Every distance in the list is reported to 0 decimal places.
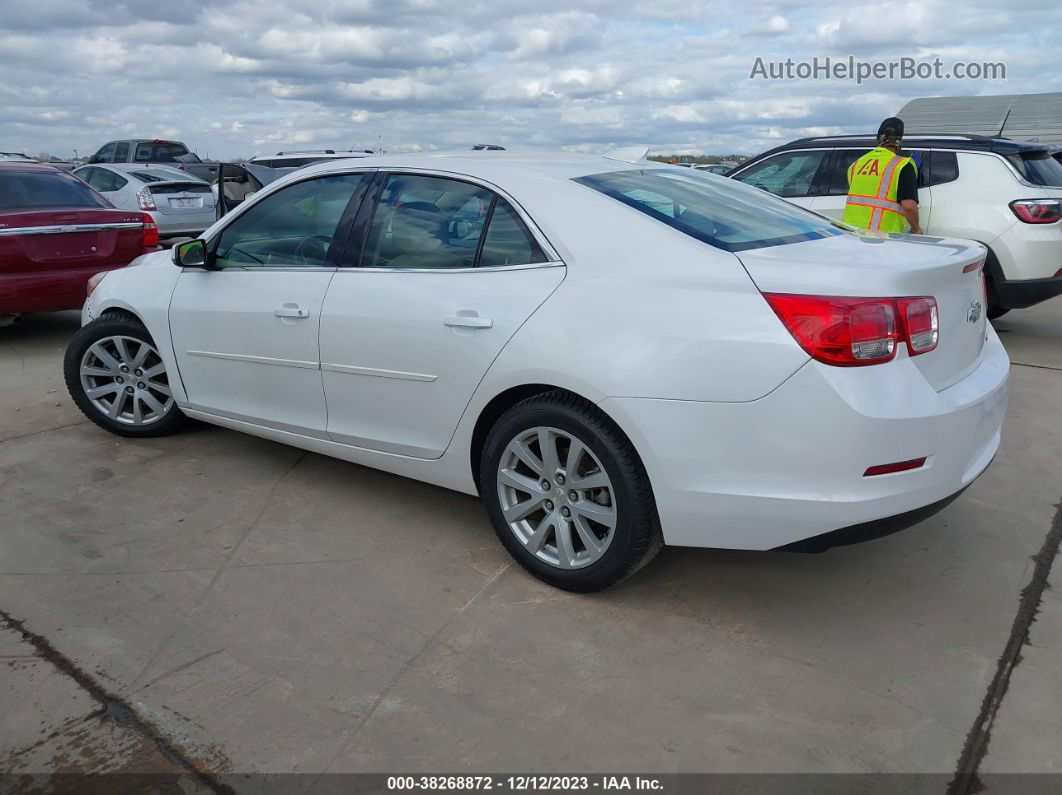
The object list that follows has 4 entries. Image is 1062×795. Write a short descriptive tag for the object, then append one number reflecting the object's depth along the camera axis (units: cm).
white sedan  278
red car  693
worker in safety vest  652
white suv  726
